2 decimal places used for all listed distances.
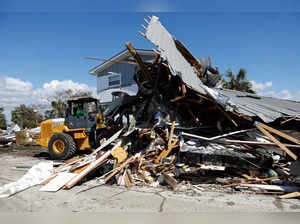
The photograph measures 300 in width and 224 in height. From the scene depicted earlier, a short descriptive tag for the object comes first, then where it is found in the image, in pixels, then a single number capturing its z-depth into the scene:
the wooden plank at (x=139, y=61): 5.63
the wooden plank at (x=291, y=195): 4.13
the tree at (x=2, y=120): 33.71
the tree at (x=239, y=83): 18.25
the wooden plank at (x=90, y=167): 5.02
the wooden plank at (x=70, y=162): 6.28
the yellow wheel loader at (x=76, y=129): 8.13
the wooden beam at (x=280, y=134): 4.89
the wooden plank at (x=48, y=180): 5.35
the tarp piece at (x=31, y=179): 4.70
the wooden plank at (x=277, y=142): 4.58
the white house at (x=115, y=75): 16.80
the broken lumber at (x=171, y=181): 4.74
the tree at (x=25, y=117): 28.70
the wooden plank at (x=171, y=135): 5.83
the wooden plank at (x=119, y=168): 5.33
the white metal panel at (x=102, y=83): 19.10
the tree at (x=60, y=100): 24.61
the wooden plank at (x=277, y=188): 4.37
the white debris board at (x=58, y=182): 4.85
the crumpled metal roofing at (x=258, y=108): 5.68
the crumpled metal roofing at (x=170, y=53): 5.34
